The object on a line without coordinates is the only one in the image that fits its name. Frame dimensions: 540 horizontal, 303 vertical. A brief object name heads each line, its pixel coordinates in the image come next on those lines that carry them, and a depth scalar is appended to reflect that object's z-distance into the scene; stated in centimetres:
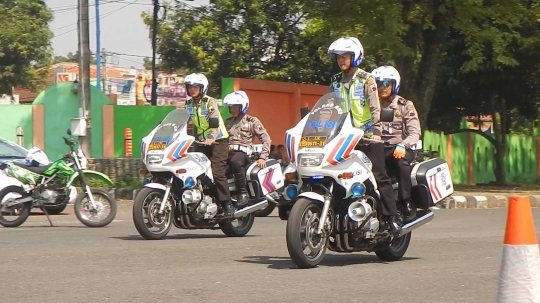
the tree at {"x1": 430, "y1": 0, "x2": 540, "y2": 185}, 2109
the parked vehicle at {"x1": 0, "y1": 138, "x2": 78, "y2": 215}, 1539
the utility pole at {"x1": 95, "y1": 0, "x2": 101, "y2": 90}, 5295
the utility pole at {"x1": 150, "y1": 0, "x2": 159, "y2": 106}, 3675
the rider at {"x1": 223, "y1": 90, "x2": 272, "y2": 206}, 1218
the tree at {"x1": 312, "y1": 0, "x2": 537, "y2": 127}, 2019
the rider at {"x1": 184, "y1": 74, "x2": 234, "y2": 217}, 1179
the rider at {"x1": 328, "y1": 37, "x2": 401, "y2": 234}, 876
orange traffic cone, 482
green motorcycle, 1377
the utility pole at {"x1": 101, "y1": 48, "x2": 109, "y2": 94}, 5852
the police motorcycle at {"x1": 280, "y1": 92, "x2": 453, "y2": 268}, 825
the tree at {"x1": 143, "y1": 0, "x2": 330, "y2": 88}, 3612
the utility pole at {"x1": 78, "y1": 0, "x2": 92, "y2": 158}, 2281
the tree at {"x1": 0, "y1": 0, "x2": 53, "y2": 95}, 4678
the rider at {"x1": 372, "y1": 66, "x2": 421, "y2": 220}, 901
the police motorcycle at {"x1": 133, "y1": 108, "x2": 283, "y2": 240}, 1119
